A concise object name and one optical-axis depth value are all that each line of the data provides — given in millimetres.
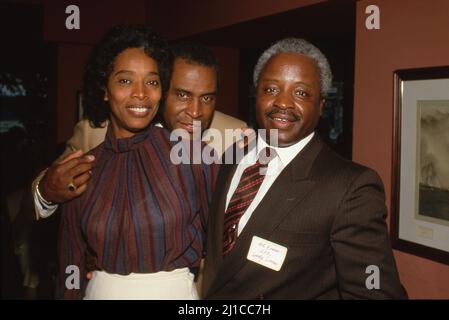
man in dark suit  1390
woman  1577
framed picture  2035
